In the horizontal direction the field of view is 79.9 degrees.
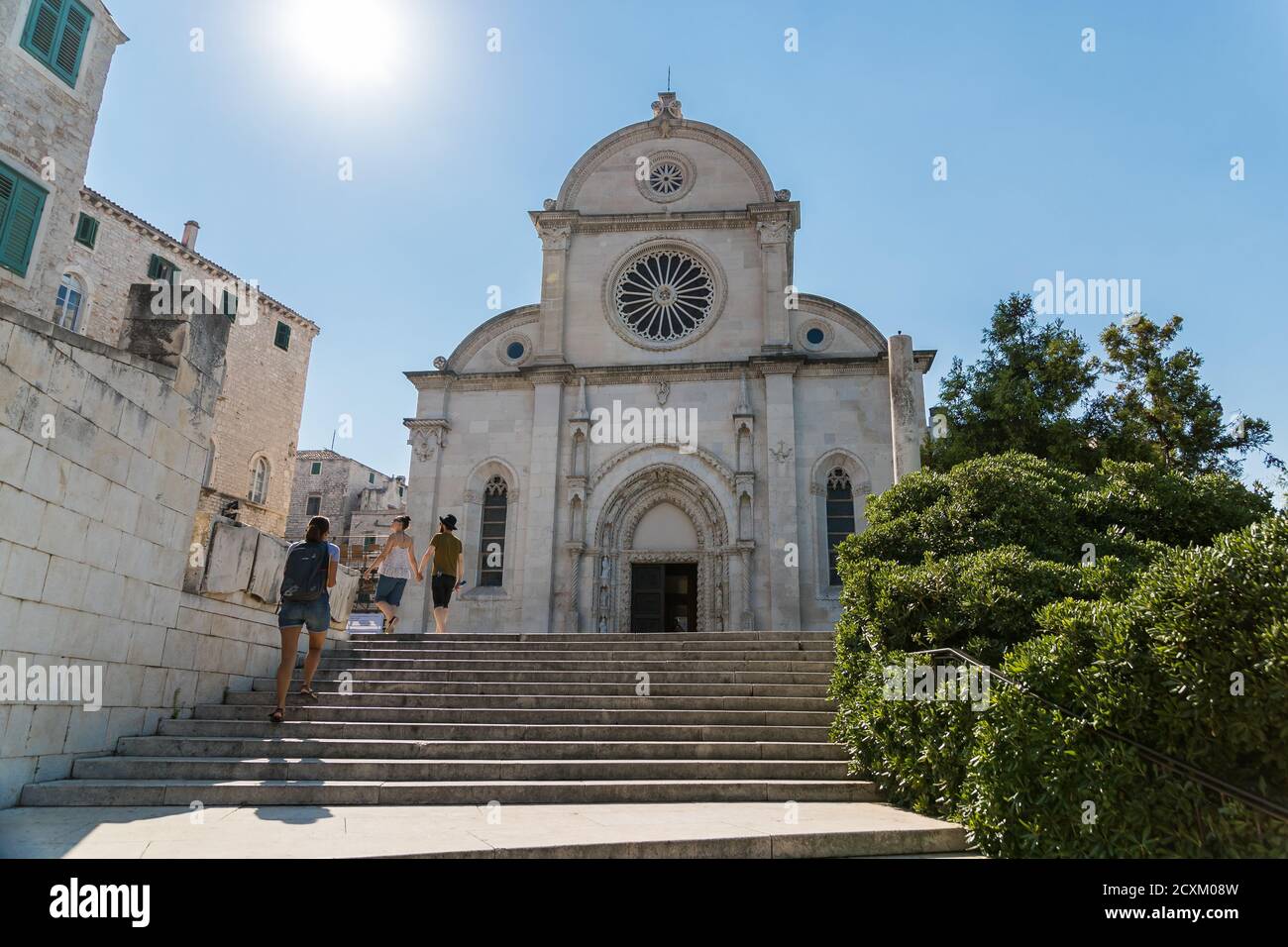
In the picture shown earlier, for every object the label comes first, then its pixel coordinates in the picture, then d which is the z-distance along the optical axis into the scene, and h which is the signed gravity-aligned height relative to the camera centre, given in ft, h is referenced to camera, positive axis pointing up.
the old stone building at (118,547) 18.28 +3.13
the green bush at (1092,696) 13.20 -0.27
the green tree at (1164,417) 57.88 +20.01
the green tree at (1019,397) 57.41 +21.16
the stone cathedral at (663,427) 61.72 +19.93
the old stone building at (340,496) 141.79 +30.53
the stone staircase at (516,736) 20.16 -2.26
